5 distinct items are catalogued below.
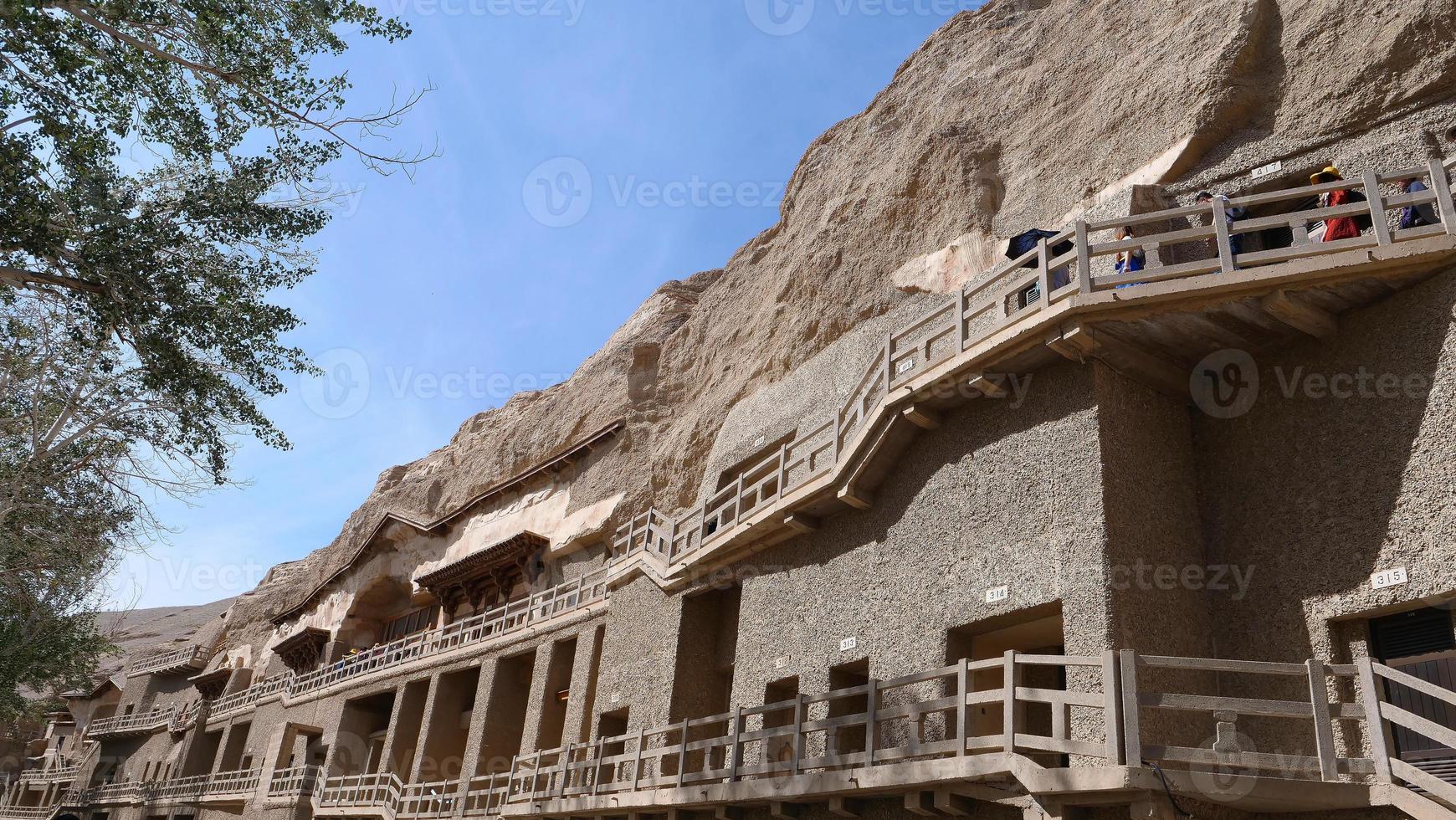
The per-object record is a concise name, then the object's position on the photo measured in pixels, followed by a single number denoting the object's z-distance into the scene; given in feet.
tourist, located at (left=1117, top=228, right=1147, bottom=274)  44.09
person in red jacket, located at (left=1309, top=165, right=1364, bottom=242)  37.70
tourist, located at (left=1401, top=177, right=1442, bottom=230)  37.47
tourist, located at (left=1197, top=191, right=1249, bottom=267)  42.88
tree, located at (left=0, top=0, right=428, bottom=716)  39.34
